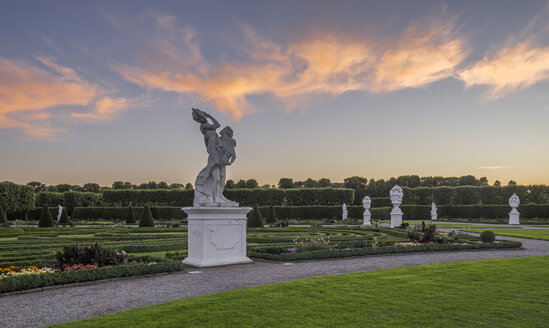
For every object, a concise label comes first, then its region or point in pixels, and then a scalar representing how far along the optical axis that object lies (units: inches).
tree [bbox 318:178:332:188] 2972.4
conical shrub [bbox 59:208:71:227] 1253.3
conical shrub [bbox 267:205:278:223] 1283.2
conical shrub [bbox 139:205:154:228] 1045.8
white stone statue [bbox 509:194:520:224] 1254.3
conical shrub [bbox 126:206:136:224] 1322.6
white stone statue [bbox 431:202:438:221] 1555.2
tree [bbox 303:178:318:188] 2939.0
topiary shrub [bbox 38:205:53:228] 1091.9
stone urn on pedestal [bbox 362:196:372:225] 1235.2
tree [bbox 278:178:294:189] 3110.2
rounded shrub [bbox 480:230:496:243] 606.9
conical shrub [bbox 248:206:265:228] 1037.8
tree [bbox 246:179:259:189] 2854.3
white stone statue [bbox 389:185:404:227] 994.1
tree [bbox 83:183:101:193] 3403.1
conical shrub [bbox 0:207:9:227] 1236.3
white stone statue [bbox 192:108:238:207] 406.6
